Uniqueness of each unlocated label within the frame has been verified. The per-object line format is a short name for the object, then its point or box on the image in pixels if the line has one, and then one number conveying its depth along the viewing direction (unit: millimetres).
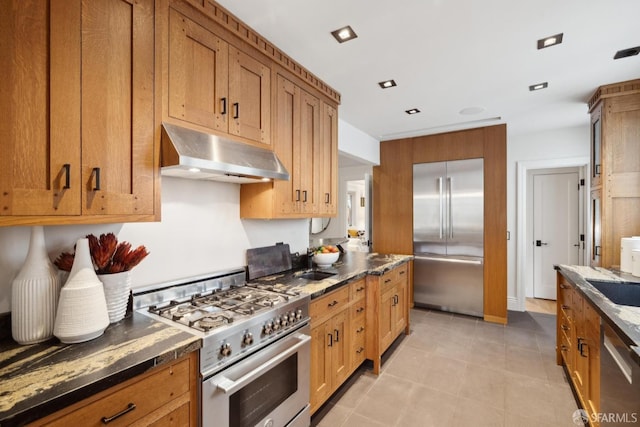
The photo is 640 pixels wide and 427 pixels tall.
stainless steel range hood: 1462
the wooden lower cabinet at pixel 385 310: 2695
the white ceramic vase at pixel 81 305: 1149
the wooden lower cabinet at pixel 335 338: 2037
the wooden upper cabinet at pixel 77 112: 1022
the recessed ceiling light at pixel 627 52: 2152
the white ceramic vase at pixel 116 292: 1368
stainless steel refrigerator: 4070
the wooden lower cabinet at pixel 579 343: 1795
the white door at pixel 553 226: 4652
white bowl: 2826
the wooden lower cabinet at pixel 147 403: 925
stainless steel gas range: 1327
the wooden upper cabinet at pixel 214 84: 1559
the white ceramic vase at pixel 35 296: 1154
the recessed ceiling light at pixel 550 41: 2006
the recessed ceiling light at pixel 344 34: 1947
